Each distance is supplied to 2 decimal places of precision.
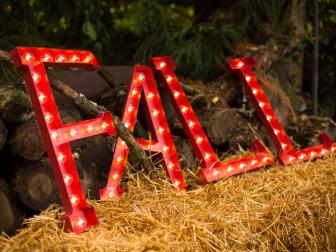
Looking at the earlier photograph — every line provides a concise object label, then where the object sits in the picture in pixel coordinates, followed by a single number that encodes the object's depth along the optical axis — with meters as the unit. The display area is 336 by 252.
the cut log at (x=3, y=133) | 2.54
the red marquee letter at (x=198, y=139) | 3.32
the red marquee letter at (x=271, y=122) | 3.82
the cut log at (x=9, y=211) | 2.51
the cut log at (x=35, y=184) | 2.63
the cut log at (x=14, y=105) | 2.64
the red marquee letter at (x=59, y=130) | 2.42
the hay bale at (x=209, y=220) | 2.22
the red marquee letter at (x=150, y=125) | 3.05
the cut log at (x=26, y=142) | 2.64
